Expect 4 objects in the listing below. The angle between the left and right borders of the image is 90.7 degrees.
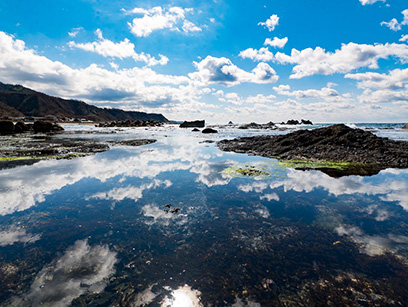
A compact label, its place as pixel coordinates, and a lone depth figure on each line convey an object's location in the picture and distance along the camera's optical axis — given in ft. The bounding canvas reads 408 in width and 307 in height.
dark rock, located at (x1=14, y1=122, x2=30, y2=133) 215.22
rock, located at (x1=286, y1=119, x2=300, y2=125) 632.71
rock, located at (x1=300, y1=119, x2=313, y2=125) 612.45
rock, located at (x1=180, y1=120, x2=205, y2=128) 515.50
